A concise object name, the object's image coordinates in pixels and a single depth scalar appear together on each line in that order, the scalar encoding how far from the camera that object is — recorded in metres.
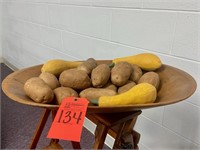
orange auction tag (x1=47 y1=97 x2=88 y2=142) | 0.39
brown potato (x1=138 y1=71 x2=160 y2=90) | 0.47
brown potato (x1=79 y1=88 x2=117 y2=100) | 0.44
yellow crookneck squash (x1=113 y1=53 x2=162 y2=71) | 0.54
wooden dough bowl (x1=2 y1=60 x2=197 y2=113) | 0.38
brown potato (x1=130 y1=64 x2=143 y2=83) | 0.51
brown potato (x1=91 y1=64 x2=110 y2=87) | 0.48
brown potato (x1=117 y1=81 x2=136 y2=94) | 0.46
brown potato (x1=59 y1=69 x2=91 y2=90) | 0.47
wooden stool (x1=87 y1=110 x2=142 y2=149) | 0.53
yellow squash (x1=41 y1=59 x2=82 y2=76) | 0.52
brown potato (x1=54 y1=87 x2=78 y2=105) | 0.43
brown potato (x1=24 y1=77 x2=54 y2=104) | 0.41
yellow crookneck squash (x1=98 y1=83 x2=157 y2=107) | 0.40
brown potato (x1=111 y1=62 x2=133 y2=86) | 0.48
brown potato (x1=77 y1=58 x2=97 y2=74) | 0.52
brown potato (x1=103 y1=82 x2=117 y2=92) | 0.48
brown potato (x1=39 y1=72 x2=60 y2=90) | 0.47
